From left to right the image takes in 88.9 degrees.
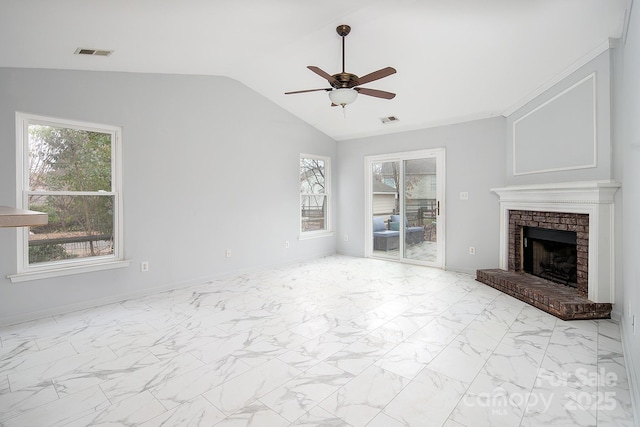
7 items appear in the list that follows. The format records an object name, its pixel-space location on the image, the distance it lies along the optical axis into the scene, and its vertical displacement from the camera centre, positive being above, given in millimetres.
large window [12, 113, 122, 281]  3326 +205
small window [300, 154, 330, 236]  6363 +335
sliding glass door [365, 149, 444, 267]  5520 +72
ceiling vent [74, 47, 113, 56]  3113 +1570
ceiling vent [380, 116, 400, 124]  5473 +1554
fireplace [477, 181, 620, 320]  3152 -459
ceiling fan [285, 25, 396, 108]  3080 +1264
